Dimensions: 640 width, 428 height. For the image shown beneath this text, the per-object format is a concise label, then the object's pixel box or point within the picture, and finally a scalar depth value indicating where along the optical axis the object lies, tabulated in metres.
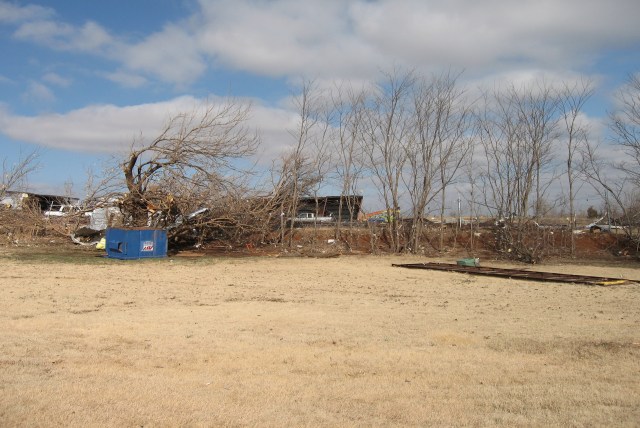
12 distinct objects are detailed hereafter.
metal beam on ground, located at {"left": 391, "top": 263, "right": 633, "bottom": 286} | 13.95
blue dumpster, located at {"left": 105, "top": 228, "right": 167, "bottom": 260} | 19.14
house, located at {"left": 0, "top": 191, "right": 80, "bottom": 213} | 24.62
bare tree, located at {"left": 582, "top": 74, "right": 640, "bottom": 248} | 22.08
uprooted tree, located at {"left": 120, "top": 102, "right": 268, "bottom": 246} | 22.02
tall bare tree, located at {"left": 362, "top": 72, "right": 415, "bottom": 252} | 24.28
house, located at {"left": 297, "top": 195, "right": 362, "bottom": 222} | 26.54
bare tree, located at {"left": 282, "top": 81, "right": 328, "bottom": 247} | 25.70
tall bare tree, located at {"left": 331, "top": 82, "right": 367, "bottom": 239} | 25.55
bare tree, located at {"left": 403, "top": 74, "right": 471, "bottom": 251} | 23.97
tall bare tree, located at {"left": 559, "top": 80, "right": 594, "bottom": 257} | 22.23
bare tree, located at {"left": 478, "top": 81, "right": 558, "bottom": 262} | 21.81
